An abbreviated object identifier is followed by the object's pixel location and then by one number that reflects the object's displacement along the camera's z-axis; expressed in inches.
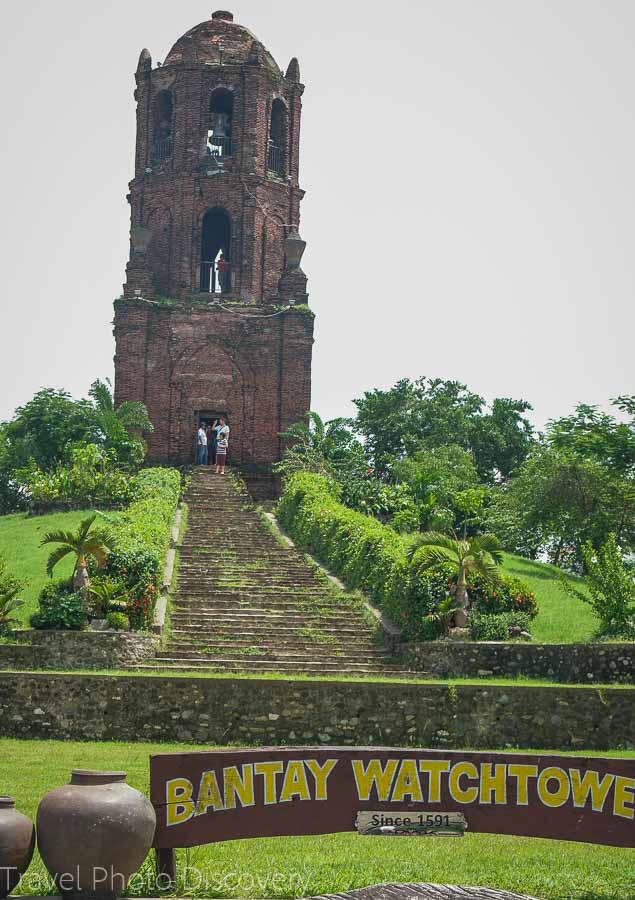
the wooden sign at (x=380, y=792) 363.9
